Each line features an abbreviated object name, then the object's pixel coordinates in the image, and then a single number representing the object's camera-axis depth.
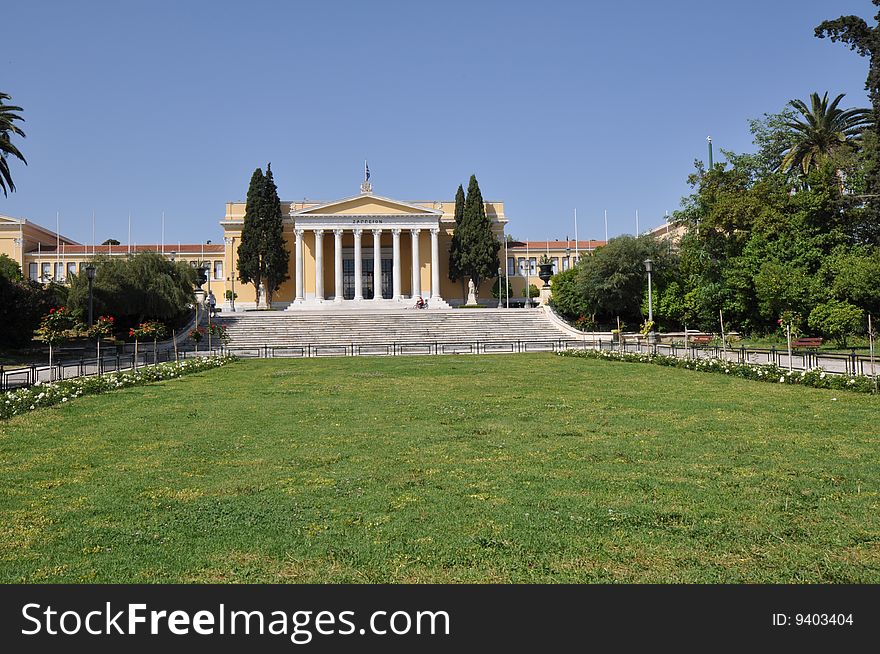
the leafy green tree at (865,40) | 26.83
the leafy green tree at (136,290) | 36.06
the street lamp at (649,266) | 31.01
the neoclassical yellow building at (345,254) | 59.81
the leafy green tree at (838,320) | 27.05
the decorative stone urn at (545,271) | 43.69
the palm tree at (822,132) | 39.12
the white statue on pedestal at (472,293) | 60.86
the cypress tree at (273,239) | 55.97
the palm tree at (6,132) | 29.72
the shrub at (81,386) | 12.83
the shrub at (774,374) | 14.55
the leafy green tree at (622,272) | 41.25
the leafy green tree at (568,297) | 44.81
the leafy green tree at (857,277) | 27.28
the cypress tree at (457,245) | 59.66
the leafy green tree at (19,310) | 29.00
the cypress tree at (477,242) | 58.25
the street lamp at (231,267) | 60.41
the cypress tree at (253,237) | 55.66
